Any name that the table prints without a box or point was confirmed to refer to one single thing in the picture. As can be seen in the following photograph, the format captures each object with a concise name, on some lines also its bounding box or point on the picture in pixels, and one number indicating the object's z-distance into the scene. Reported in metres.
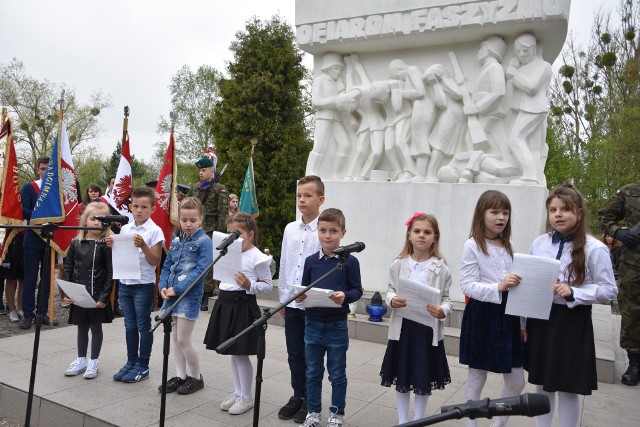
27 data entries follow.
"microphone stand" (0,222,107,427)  3.21
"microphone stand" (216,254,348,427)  2.39
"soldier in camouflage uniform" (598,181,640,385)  4.24
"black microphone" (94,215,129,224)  3.41
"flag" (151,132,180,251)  7.07
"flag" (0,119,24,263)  5.95
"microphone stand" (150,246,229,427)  2.67
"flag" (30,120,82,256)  5.89
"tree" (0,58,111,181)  22.63
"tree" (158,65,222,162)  27.97
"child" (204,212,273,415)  3.45
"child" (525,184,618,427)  2.65
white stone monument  5.71
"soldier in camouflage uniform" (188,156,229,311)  6.86
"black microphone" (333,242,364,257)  2.45
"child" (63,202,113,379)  4.04
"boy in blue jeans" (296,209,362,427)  3.04
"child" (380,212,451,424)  2.87
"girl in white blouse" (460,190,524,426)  2.84
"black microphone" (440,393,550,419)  1.18
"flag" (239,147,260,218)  8.62
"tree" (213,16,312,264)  14.54
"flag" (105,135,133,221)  6.98
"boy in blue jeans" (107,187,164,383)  3.91
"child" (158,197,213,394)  3.63
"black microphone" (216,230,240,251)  2.74
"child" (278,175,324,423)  3.34
